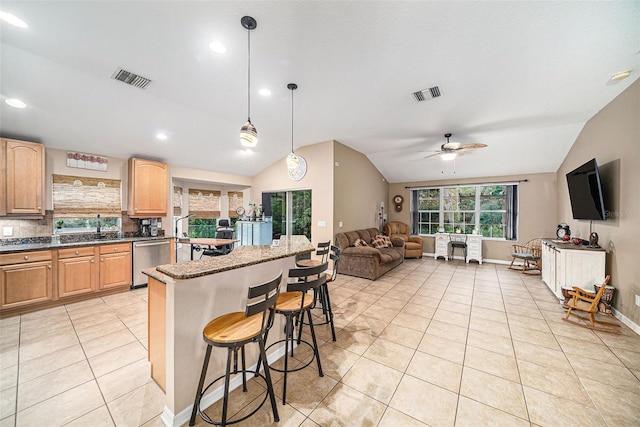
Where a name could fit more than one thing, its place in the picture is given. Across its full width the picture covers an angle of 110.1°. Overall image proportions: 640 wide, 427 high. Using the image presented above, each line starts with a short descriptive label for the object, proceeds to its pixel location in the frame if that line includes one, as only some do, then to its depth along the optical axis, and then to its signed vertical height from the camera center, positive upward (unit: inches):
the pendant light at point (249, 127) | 75.4 +35.1
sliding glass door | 217.6 +3.1
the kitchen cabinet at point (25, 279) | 114.0 -34.3
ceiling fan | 156.8 +47.3
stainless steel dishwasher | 157.6 -30.7
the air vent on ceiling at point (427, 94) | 115.6 +64.1
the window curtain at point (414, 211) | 298.2 +3.3
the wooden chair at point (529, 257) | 207.7 -40.5
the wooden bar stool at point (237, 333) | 54.1 -30.6
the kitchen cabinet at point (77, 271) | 130.0 -34.5
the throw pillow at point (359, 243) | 206.5 -27.4
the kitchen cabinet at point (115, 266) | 144.2 -34.3
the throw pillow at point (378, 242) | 229.1 -30.0
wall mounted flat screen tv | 124.2 +12.8
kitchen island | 59.1 -28.8
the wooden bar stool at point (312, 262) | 118.4 -26.6
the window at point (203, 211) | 238.5 +3.1
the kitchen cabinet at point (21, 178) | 121.3 +20.7
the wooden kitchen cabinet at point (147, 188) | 165.0 +19.6
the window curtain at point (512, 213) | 240.7 +0.3
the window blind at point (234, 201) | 264.8 +15.3
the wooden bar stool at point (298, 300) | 71.7 -30.7
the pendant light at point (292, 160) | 130.8 +31.2
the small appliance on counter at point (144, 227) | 175.8 -10.3
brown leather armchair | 266.8 -29.9
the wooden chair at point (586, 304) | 107.7 -47.9
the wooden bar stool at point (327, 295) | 99.9 -38.6
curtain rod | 238.0 +34.6
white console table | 125.6 -31.2
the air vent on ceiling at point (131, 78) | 101.9 +64.2
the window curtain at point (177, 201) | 220.7 +13.1
